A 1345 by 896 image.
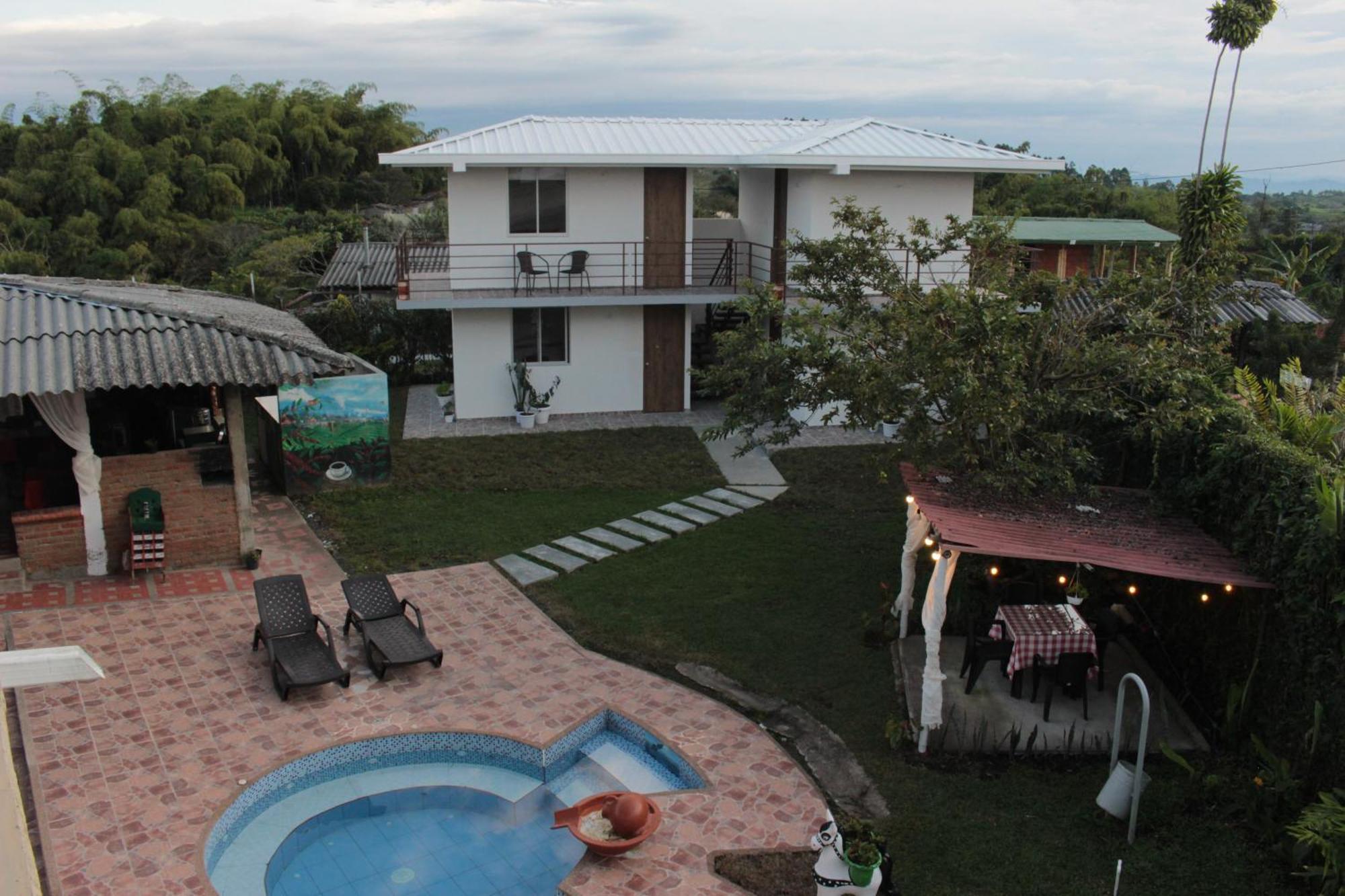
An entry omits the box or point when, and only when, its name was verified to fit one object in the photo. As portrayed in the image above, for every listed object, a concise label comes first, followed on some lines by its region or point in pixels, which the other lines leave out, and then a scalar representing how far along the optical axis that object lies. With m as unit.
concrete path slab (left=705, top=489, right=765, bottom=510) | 16.08
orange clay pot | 7.89
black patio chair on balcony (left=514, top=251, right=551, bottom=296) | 19.62
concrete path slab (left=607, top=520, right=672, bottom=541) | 14.64
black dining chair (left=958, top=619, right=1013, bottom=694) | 10.05
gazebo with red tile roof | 8.71
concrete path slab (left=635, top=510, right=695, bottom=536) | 14.98
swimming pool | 8.20
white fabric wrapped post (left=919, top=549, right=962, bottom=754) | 9.16
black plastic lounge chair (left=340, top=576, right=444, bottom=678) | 10.70
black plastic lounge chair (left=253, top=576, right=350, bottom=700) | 10.23
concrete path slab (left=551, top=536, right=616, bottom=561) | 13.95
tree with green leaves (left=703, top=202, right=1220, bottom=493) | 9.67
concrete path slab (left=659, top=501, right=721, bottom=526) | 15.36
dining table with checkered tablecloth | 9.79
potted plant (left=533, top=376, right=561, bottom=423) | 19.97
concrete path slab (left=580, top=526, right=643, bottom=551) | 14.30
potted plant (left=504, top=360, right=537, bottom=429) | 19.83
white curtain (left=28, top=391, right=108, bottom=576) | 11.90
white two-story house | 19.06
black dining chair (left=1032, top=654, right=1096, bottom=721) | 9.80
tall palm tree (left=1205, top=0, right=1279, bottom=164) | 20.77
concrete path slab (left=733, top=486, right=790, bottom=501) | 16.50
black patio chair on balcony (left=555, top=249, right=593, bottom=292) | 19.94
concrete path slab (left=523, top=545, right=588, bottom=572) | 13.61
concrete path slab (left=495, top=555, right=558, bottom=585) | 13.21
